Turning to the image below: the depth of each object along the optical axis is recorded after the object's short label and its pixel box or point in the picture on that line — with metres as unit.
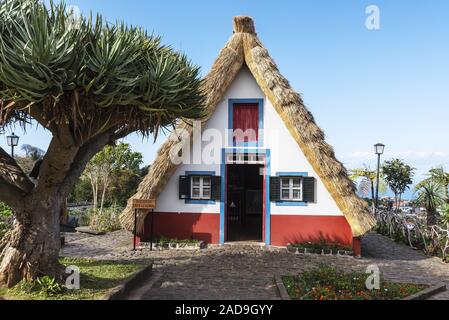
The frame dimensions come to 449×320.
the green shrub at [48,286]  6.59
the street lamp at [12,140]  17.16
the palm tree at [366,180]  24.72
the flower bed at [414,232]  12.16
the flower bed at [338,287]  6.90
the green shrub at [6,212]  12.18
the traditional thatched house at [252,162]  12.51
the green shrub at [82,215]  18.16
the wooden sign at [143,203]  11.62
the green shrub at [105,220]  16.50
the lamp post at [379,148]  18.25
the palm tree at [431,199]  13.88
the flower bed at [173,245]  12.41
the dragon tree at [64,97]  5.72
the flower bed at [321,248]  11.93
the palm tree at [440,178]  14.34
